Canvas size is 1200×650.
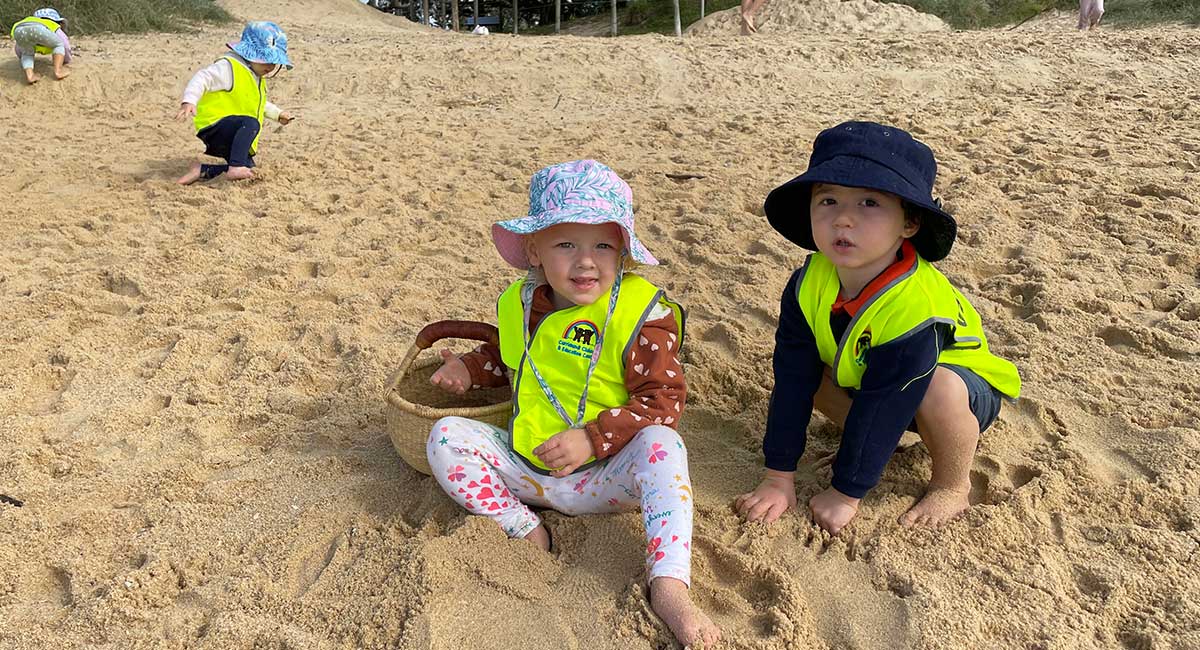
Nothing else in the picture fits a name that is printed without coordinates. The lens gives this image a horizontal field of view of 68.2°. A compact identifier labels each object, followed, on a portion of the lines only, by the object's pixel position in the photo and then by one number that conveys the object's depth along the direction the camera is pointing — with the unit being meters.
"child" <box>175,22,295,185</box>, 5.37
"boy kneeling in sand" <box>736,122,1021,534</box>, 2.01
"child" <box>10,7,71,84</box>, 7.64
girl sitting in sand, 2.14
